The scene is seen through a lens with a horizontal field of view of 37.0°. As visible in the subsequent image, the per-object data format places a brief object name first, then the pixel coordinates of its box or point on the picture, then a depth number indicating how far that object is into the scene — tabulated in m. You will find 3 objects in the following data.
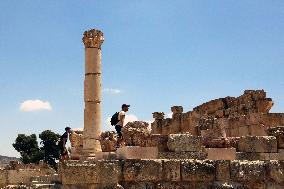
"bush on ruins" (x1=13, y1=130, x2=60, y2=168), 52.39
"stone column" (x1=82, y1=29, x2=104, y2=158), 14.98
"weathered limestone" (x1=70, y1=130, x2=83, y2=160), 16.54
